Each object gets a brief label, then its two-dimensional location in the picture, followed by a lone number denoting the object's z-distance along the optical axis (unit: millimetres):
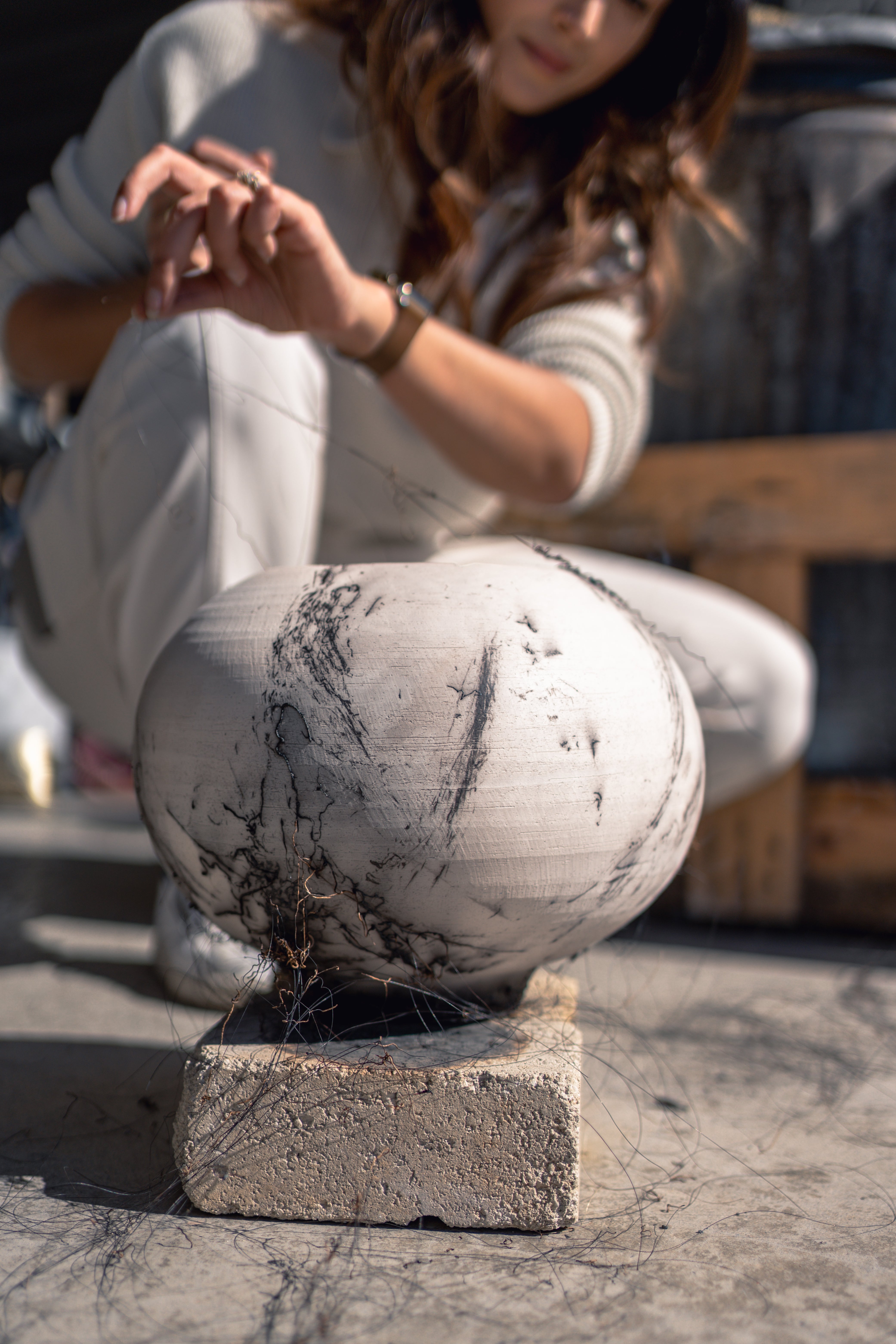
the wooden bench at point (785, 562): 2221
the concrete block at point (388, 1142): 901
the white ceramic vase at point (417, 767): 879
